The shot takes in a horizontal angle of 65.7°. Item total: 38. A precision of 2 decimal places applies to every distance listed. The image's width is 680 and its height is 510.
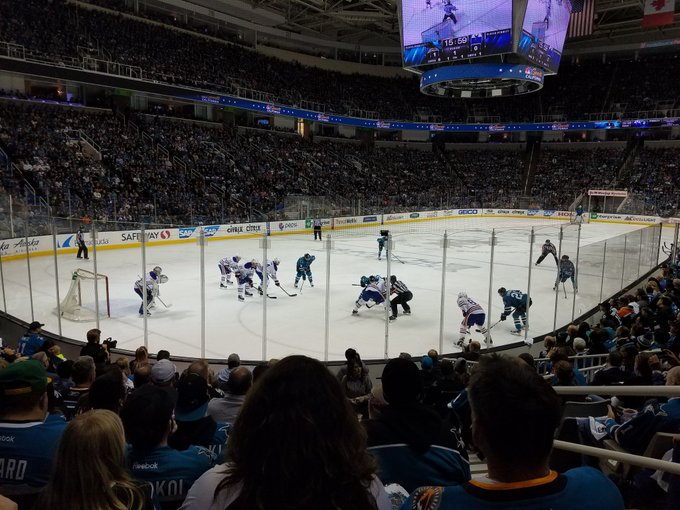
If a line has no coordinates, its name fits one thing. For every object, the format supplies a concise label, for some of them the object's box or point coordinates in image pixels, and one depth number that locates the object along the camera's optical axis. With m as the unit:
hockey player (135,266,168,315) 11.51
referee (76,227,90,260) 15.94
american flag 26.25
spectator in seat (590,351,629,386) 5.15
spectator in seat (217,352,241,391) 4.72
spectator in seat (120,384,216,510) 2.27
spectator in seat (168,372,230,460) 3.03
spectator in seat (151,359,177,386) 4.33
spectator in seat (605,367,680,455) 3.19
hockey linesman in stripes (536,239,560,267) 13.14
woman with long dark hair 1.34
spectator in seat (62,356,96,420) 4.39
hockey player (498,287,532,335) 10.36
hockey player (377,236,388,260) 17.61
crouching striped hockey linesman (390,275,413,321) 11.31
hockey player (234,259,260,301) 13.36
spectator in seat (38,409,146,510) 1.68
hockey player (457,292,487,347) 10.06
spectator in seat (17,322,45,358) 7.52
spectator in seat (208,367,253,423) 3.76
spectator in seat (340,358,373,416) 5.86
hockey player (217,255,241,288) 14.03
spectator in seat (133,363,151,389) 4.87
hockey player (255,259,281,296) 13.32
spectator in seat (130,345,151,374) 6.94
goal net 11.30
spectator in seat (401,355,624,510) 1.45
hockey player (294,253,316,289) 14.01
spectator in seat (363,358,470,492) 2.29
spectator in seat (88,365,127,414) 3.07
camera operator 6.24
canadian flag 24.41
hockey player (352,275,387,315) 11.76
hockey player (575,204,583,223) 32.98
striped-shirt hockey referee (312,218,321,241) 25.23
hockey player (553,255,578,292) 11.65
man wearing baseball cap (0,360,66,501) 2.31
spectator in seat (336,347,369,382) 5.92
